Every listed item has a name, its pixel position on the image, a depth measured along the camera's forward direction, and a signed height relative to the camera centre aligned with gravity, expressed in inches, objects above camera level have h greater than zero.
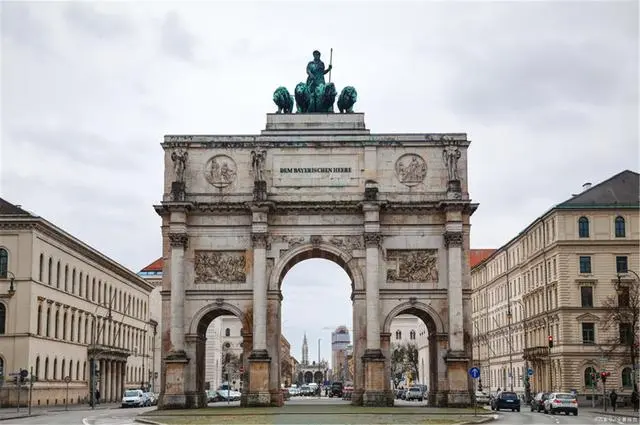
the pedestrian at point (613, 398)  2187.5 -84.1
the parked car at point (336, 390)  4060.0 -118.9
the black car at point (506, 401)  2300.7 -92.1
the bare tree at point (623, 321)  2500.0 +108.5
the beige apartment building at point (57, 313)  2390.5 +136.3
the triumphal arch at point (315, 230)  2069.4 +281.2
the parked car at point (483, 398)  2540.6 -98.3
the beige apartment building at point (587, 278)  2869.1 +248.7
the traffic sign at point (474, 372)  1769.2 -18.9
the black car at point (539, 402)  2289.9 -96.3
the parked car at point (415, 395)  3206.4 -108.3
